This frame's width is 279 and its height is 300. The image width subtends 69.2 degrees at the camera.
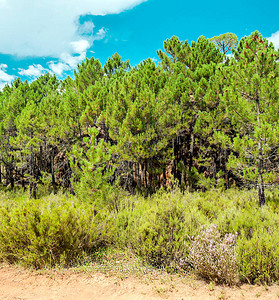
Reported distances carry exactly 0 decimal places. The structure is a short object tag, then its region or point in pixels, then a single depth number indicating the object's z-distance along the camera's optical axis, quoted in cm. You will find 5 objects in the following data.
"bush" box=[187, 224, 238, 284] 330
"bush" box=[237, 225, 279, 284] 328
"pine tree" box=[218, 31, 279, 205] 684
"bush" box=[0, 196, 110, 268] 398
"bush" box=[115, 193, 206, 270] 393
